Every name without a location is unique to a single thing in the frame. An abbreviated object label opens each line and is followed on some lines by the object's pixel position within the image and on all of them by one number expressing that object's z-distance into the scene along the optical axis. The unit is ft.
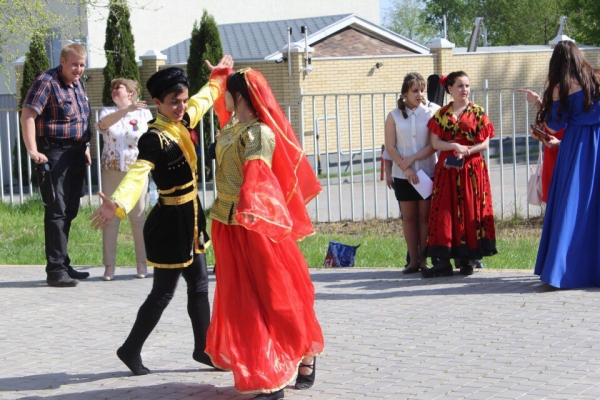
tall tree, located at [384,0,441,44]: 212.64
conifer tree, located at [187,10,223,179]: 71.10
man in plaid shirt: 27.58
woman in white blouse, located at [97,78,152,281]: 28.02
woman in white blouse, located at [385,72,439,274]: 28.30
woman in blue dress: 24.80
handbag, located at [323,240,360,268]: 31.45
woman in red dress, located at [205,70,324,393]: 16.21
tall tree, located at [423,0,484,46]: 231.09
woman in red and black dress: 27.43
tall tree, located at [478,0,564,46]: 187.21
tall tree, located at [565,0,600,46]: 116.78
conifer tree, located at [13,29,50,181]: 69.65
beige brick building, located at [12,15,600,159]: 76.28
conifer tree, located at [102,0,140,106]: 74.54
